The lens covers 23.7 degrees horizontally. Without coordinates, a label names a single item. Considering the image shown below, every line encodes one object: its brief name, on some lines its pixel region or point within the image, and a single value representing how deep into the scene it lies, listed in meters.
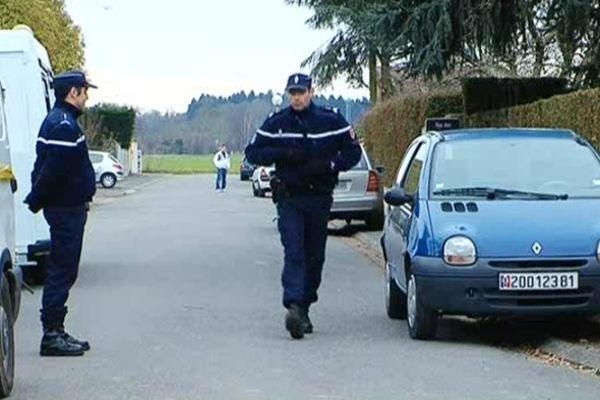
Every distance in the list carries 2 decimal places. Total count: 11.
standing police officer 10.39
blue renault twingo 10.67
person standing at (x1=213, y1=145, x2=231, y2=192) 51.81
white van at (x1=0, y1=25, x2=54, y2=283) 15.52
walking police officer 11.57
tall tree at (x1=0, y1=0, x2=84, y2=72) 37.22
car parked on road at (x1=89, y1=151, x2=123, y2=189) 56.59
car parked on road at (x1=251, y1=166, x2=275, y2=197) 44.50
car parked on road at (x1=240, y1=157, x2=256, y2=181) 66.81
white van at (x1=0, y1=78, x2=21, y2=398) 8.51
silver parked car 25.16
